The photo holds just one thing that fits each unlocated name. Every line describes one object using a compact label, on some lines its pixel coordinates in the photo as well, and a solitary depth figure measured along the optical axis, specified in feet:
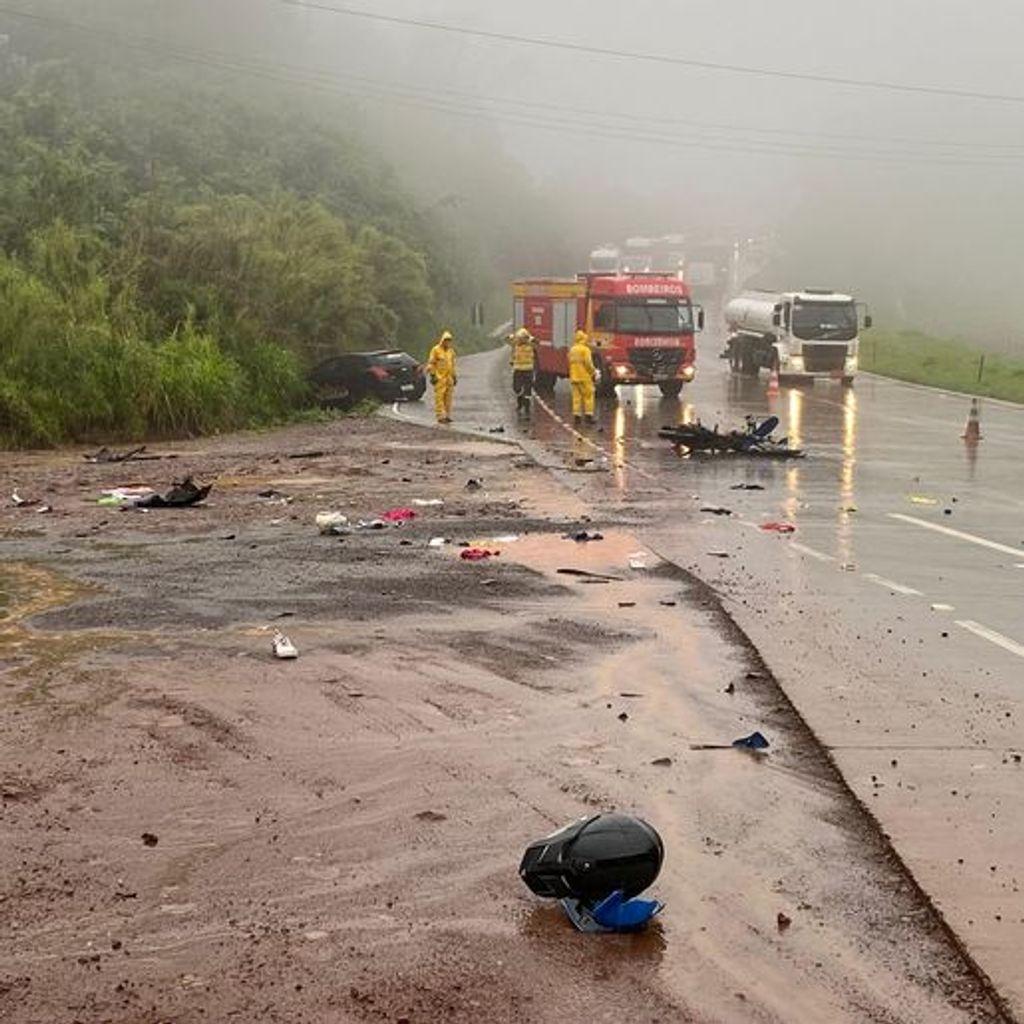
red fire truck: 116.57
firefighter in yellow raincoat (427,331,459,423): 97.50
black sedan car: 117.19
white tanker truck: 137.59
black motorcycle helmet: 18.15
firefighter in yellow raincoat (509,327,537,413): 106.93
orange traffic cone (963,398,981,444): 83.56
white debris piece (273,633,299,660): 31.50
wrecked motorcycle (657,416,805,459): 74.13
